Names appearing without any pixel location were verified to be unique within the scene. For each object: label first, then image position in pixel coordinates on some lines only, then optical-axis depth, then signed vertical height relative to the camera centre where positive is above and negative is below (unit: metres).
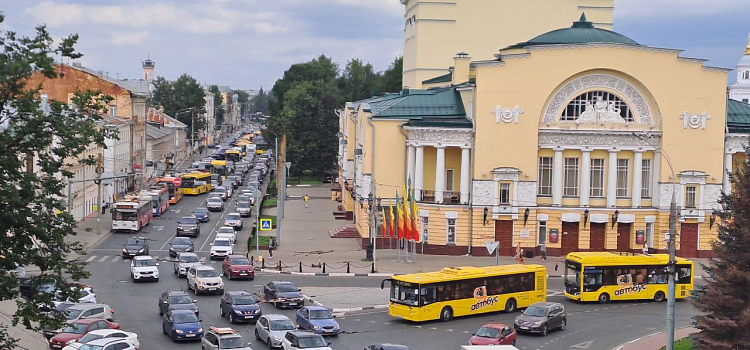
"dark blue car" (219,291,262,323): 43.34 -6.39
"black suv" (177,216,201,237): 75.75 -5.30
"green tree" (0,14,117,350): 24.62 -0.36
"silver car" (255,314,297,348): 38.31 -6.47
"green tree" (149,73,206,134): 195.88 +9.05
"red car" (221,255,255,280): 55.94 -6.05
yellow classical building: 67.00 +0.99
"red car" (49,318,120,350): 37.44 -6.61
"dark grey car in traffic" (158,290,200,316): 43.25 -6.26
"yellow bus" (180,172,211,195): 110.00 -3.07
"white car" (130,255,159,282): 54.59 -6.14
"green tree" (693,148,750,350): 33.62 -3.87
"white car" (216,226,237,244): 70.12 -5.34
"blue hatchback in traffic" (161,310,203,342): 39.34 -6.56
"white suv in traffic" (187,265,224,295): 50.69 -6.17
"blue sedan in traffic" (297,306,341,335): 41.06 -6.51
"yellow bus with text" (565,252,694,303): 50.62 -5.43
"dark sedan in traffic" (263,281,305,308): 47.59 -6.38
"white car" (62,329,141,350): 36.16 -6.50
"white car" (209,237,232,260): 64.94 -5.86
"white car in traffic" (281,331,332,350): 36.19 -6.44
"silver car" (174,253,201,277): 56.50 -5.97
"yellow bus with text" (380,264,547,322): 44.78 -5.78
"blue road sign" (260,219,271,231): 64.69 -4.19
